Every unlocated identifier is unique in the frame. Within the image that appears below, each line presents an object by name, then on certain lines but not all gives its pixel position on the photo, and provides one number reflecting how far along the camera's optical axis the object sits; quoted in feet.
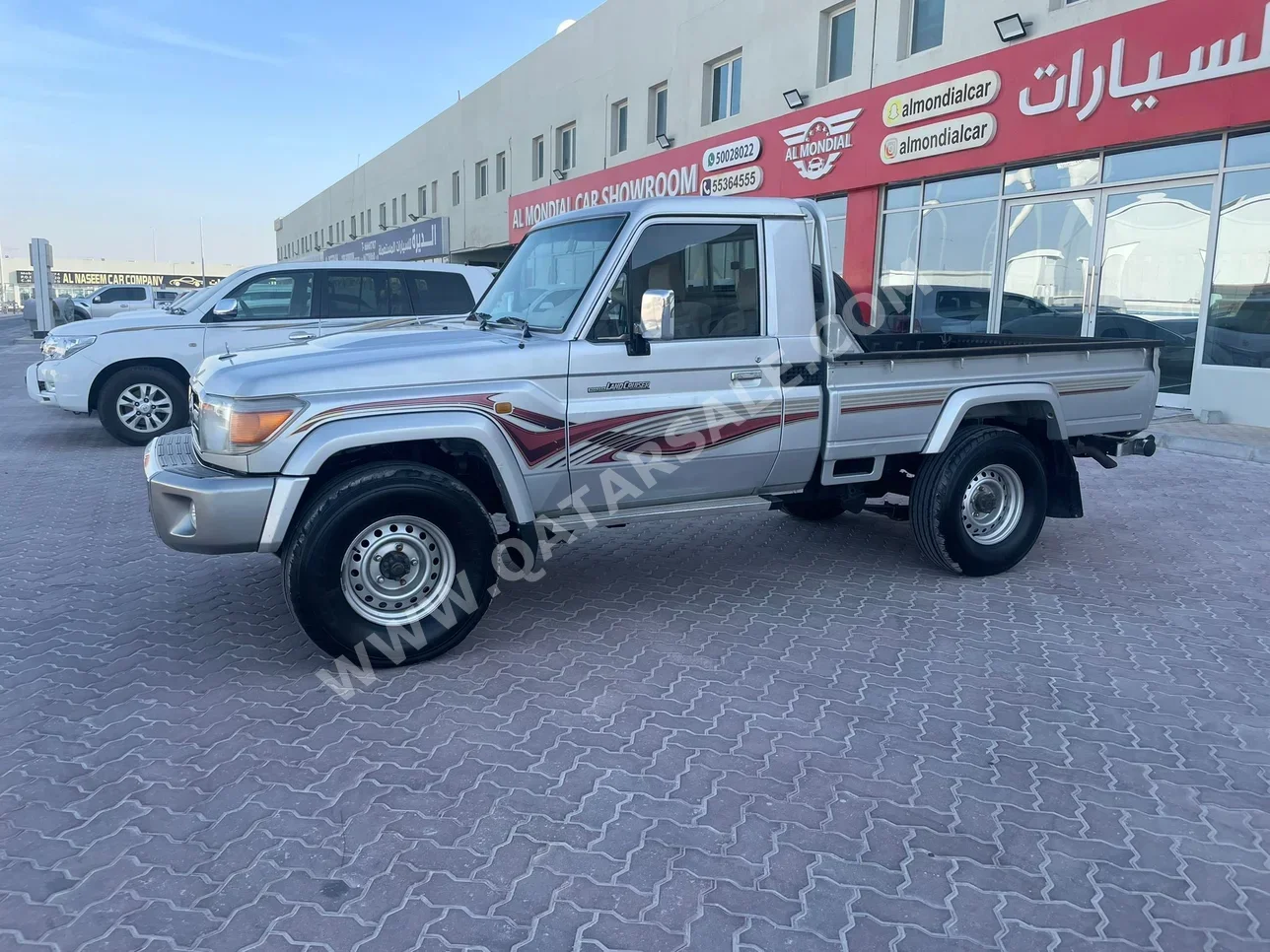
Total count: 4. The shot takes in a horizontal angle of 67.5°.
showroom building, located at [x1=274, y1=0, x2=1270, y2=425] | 34.73
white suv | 32.63
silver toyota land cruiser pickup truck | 13.29
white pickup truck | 96.63
